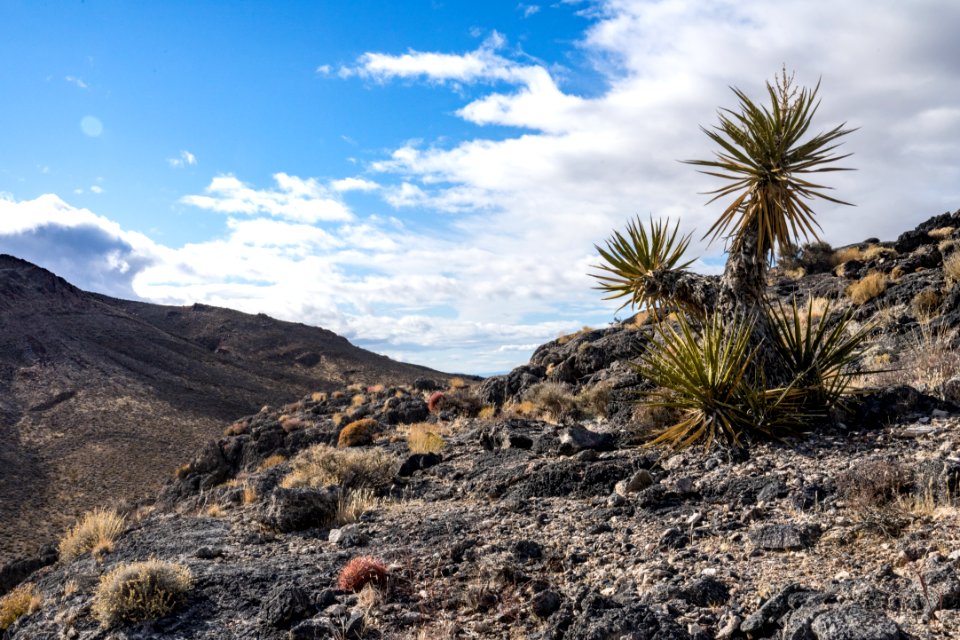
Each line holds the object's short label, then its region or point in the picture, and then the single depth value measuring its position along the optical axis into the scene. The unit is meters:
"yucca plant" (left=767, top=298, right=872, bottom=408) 7.98
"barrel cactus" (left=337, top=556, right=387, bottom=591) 5.76
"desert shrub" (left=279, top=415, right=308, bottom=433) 22.08
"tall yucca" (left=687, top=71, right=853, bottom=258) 8.09
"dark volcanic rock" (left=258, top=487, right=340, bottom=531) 8.44
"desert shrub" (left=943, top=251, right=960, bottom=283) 12.87
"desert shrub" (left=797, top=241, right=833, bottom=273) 23.50
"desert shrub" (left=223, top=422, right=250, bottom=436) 27.28
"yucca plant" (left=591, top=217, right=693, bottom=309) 8.97
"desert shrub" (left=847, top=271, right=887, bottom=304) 14.78
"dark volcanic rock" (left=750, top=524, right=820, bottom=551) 4.92
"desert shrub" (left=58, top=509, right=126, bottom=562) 10.52
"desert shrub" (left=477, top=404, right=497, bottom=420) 15.69
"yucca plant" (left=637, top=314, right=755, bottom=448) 7.66
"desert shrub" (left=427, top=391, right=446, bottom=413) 17.38
